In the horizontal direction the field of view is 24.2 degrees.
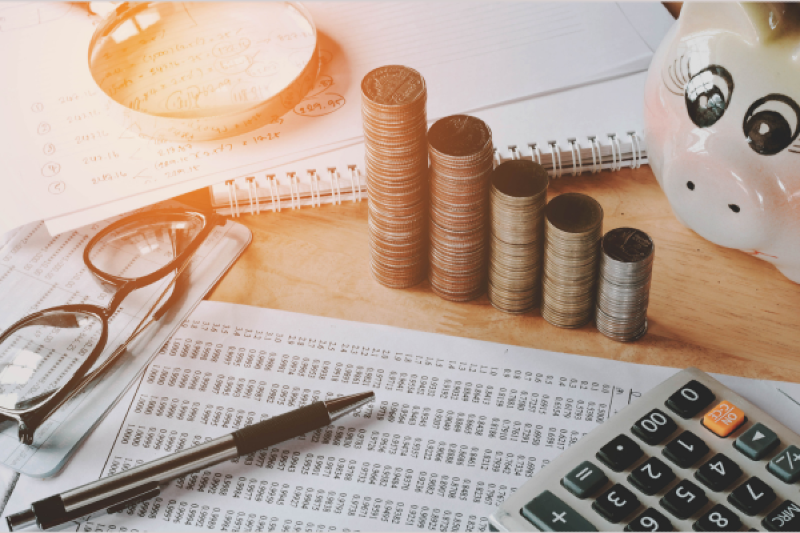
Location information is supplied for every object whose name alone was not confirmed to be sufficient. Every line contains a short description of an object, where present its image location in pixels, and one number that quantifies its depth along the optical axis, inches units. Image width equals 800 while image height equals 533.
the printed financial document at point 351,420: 26.5
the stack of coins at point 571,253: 27.1
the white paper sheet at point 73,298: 27.4
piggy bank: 26.2
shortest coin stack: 27.1
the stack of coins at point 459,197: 27.3
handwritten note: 31.0
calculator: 25.5
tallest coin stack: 27.2
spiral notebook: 30.5
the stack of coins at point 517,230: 27.3
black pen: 26.2
